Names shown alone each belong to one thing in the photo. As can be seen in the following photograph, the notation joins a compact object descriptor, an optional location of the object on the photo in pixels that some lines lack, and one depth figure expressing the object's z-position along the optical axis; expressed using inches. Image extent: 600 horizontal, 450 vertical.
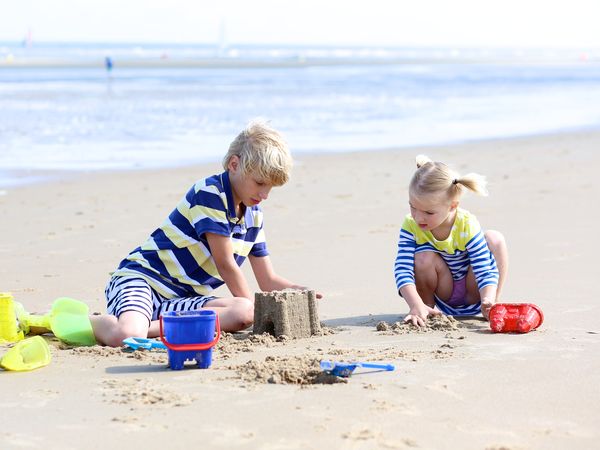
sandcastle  171.2
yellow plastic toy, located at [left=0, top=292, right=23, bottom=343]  172.9
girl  178.7
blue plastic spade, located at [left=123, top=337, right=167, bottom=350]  163.6
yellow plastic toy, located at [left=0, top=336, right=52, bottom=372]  147.4
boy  172.9
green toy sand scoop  172.6
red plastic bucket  170.9
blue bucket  146.9
